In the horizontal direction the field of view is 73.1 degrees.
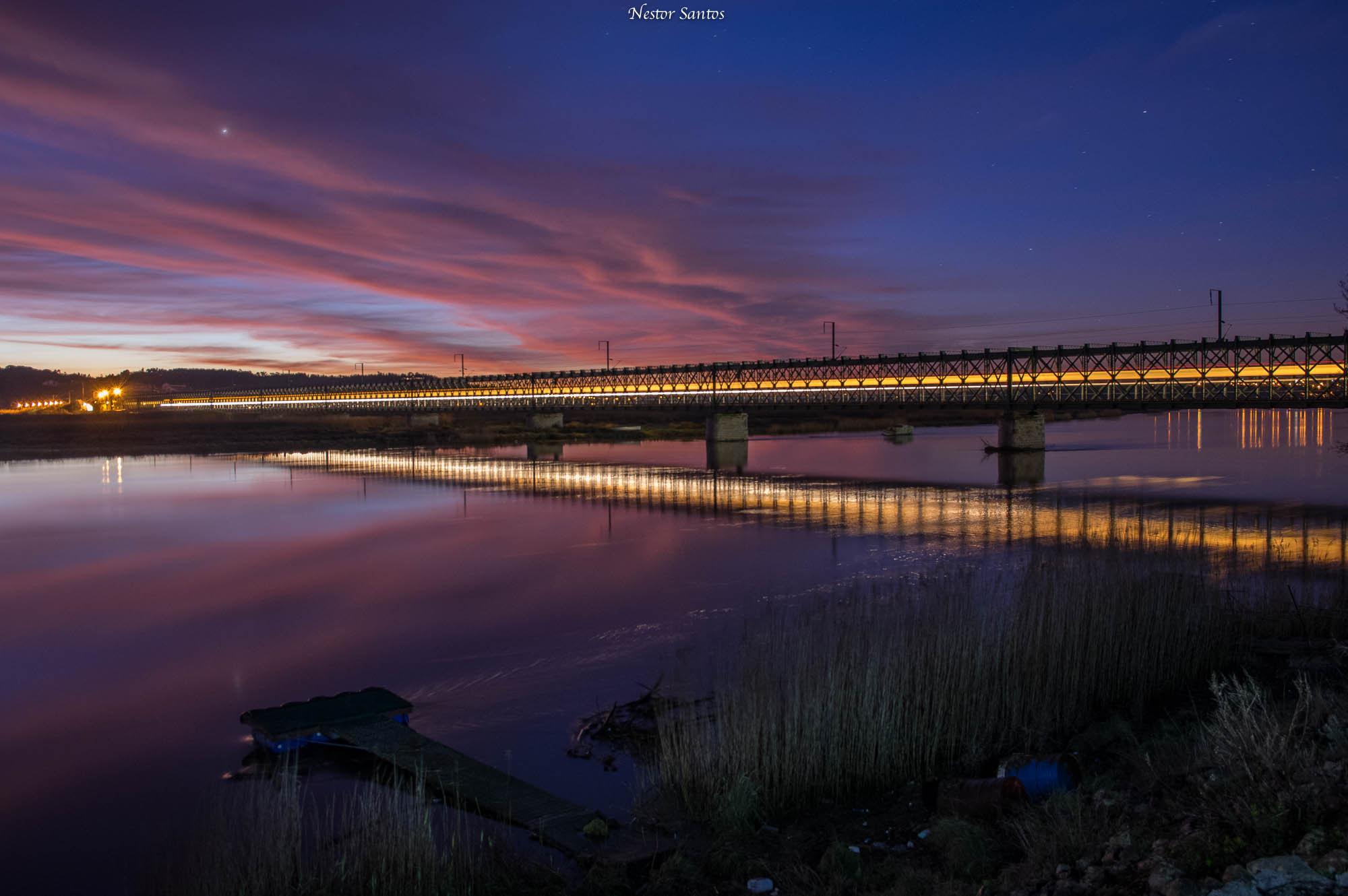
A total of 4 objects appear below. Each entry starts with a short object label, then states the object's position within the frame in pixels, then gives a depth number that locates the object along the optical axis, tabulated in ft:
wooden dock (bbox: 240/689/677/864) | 26.73
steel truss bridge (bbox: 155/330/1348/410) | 225.56
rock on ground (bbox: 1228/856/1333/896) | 16.26
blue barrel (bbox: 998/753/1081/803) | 27.53
